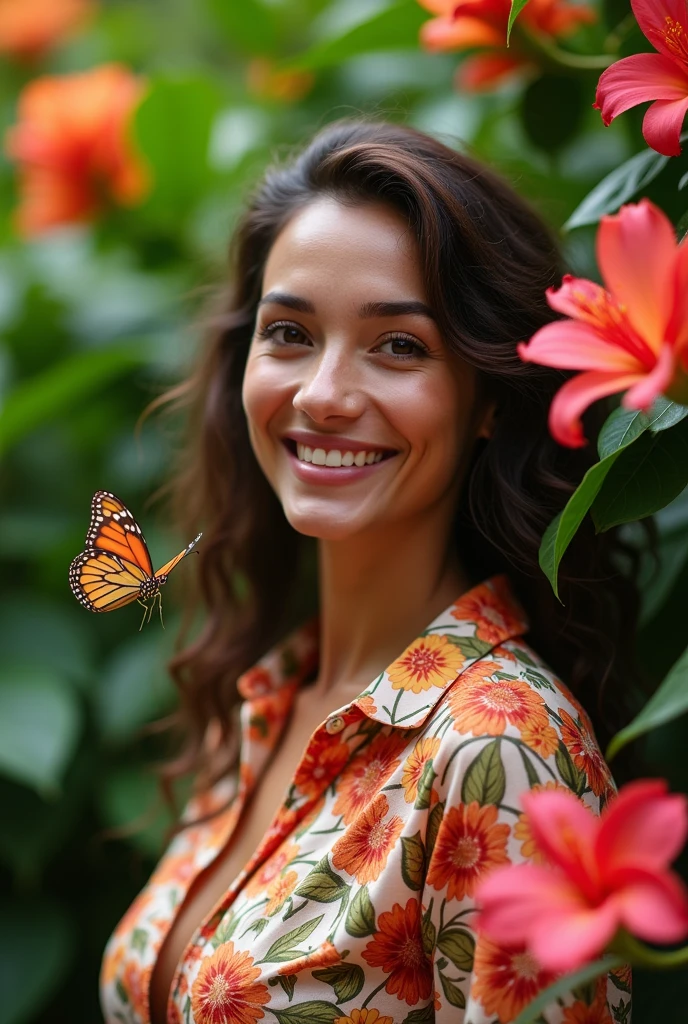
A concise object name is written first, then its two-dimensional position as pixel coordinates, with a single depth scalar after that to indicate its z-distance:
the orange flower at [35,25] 2.18
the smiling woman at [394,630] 0.80
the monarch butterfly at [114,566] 0.79
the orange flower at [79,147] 1.70
